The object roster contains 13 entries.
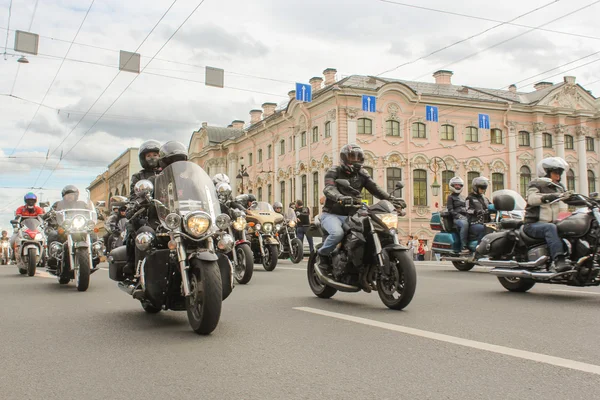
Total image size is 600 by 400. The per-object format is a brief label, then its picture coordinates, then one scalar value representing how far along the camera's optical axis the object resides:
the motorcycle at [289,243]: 15.15
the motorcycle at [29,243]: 12.25
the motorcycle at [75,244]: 8.86
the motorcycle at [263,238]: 12.86
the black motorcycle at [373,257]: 6.19
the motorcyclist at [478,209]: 12.49
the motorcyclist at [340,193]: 6.86
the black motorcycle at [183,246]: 4.75
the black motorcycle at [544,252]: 7.04
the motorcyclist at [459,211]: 12.50
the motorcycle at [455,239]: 12.20
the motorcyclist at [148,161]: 6.47
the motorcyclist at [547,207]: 7.25
